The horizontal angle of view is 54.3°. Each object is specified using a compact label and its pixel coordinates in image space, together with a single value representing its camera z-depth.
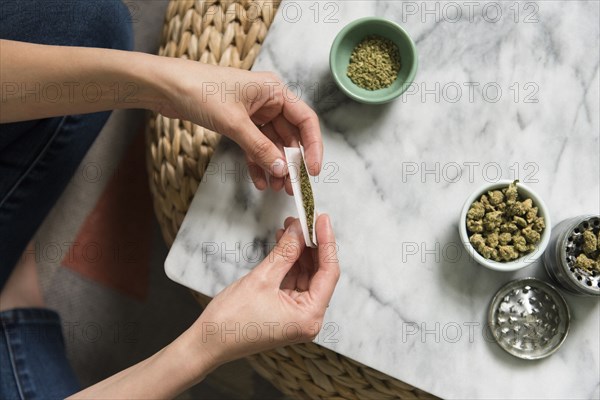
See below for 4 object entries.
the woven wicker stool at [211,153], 0.89
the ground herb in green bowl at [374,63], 0.82
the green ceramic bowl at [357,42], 0.80
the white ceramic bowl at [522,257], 0.73
